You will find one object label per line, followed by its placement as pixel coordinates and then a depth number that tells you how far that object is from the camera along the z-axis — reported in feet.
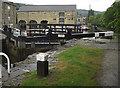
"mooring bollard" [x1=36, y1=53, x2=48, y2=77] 12.66
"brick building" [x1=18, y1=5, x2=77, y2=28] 109.50
